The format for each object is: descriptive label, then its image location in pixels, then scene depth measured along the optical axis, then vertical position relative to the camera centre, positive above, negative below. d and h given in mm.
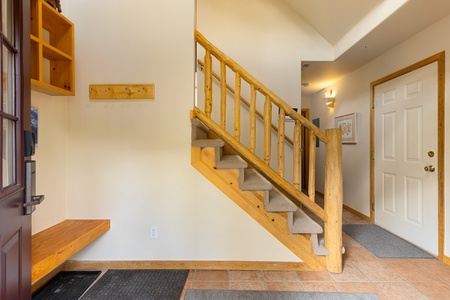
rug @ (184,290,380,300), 1666 -1117
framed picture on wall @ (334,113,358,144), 3525 +375
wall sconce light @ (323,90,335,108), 4200 +951
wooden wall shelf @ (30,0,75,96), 1717 +782
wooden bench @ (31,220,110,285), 1461 -706
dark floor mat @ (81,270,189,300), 1704 -1119
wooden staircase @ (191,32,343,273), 1967 -269
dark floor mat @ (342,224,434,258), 2307 -1076
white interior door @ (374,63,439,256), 2303 -91
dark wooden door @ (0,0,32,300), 885 +3
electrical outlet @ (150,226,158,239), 2062 -773
